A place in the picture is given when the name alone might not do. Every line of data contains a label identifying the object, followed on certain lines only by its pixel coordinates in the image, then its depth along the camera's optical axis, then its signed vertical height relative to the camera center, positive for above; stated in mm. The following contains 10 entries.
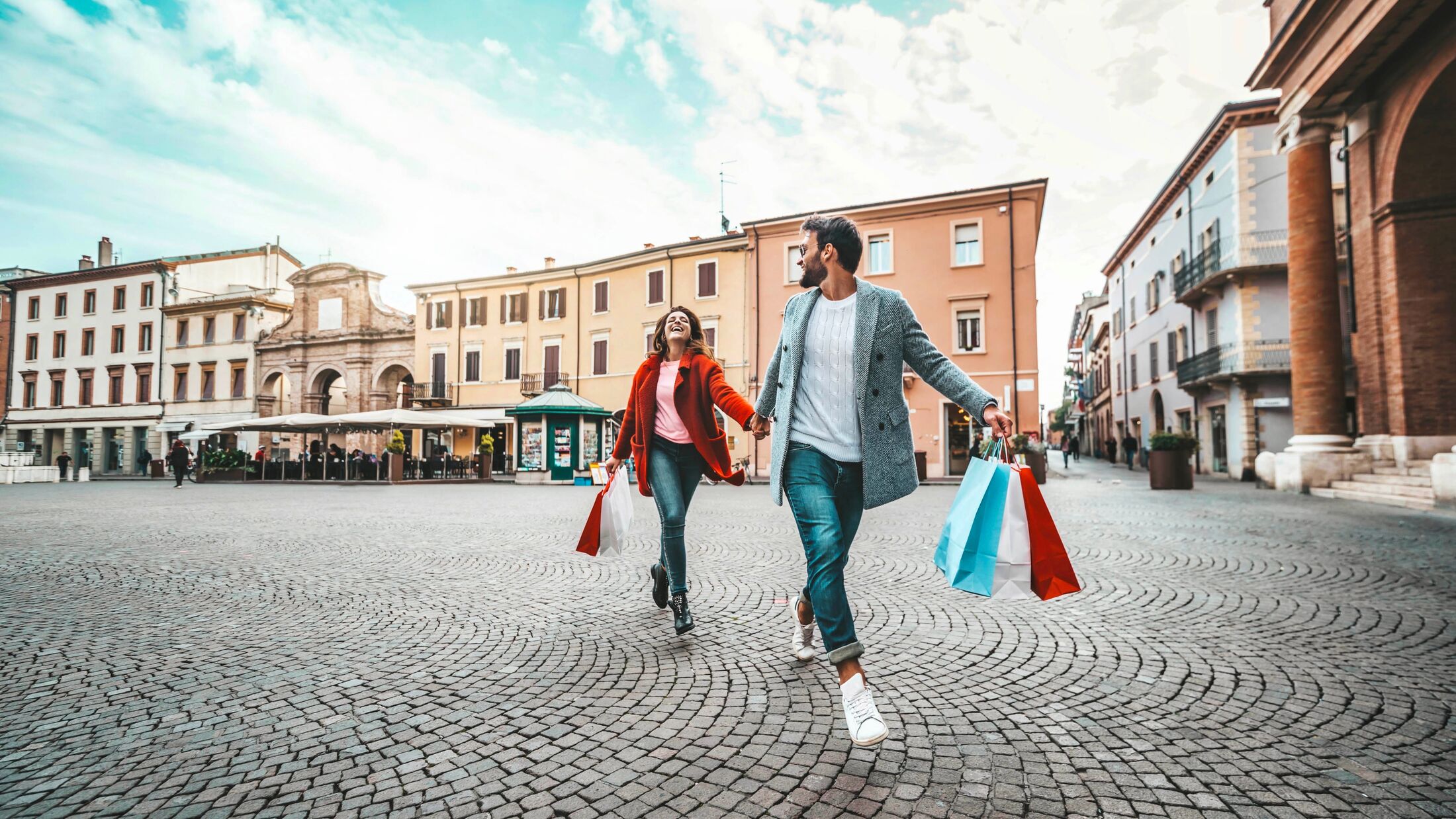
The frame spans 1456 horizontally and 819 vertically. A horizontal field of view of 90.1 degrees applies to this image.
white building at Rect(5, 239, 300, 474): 41750 +5837
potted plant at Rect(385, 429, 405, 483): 23500 -444
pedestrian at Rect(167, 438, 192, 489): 22220 -358
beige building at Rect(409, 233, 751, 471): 29609 +5376
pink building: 25125 +5638
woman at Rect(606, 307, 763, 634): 3855 +49
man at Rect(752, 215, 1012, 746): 2715 +176
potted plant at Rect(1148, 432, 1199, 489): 16453 -532
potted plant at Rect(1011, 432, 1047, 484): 19762 -549
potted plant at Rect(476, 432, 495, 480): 26234 -426
